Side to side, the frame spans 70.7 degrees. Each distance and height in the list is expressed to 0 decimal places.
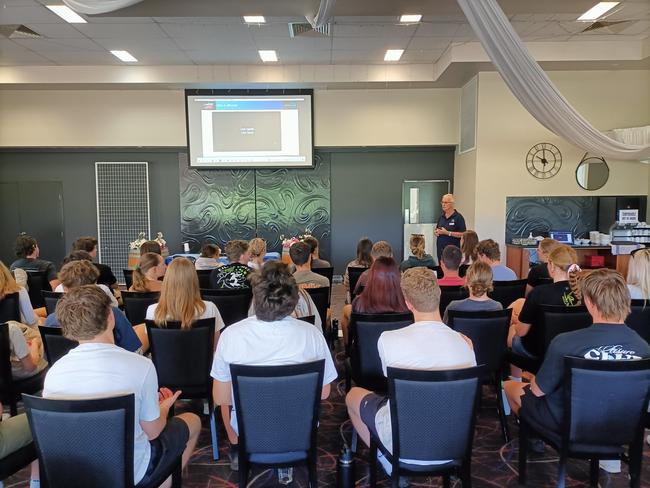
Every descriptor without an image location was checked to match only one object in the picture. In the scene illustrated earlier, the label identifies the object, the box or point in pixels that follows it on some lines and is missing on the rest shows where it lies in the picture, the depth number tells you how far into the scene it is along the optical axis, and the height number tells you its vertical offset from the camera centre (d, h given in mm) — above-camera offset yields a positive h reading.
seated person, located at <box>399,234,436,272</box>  4754 -550
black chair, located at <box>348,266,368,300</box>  4547 -683
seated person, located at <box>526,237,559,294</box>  4035 -581
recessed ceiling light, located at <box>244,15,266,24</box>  5738 +2352
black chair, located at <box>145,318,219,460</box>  2705 -901
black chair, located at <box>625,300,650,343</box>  2932 -725
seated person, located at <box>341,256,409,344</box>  3041 -566
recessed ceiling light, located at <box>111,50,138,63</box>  7031 +2375
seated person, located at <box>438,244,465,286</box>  3871 -498
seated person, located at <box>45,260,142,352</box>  2666 -646
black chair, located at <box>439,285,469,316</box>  3612 -701
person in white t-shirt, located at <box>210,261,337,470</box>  2057 -592
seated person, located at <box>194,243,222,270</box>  4988 -572
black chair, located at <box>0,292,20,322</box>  3207 -703
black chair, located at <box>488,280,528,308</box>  3842 -727
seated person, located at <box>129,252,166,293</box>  3635 -543
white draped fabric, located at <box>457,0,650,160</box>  3605 +1136
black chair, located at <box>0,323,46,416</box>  2622 -1093
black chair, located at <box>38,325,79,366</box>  2641 -791
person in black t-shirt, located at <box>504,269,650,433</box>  2059 -610
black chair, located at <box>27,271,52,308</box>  4621 -797
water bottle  2318 -1336
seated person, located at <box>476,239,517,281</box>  3998 -458
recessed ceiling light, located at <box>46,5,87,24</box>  5375 +2335
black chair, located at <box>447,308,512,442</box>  2820 -797
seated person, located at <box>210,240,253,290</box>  3949 -606
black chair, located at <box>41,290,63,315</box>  3561 -711
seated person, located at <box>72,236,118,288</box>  4328 -517
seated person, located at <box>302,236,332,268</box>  5109 -623
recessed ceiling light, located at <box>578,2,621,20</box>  5426 +2386
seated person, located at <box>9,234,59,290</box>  4711 -540
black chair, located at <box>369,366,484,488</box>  1845 -883
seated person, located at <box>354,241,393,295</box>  4410 -427
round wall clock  7562 +748
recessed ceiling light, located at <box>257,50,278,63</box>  7090 +2385
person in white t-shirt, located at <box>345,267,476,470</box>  1979 -612
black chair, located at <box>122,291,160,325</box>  3467 -726
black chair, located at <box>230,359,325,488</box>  1935 -903
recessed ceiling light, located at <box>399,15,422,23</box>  5727 +2363
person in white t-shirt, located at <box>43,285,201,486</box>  1724 -637
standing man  6863 -278
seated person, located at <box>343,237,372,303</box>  4793 -547
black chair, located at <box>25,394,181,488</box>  1609 -845
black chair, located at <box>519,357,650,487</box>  1952 -908
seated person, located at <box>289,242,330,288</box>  3822 -538
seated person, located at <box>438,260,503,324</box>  2996 -561
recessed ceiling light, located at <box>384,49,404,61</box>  7098 +2400
